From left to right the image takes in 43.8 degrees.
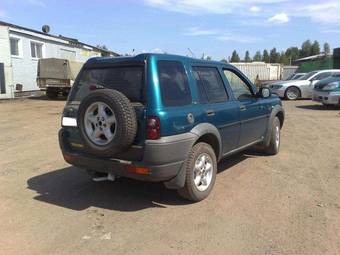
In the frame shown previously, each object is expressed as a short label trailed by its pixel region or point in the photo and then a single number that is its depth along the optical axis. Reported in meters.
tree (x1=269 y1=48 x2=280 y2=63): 104.62
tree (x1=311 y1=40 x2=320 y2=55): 113.93
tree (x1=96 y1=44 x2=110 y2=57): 37.94
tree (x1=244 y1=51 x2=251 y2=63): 123.75
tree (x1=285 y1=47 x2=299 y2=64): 114.76
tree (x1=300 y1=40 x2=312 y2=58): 120.35
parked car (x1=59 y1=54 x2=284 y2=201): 4.75
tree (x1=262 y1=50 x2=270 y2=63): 116.16
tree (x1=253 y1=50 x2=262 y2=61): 118.81
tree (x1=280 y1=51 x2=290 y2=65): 97.29
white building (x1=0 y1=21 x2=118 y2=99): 21.78
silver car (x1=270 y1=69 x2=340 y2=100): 21.98
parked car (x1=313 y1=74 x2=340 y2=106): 16.55
